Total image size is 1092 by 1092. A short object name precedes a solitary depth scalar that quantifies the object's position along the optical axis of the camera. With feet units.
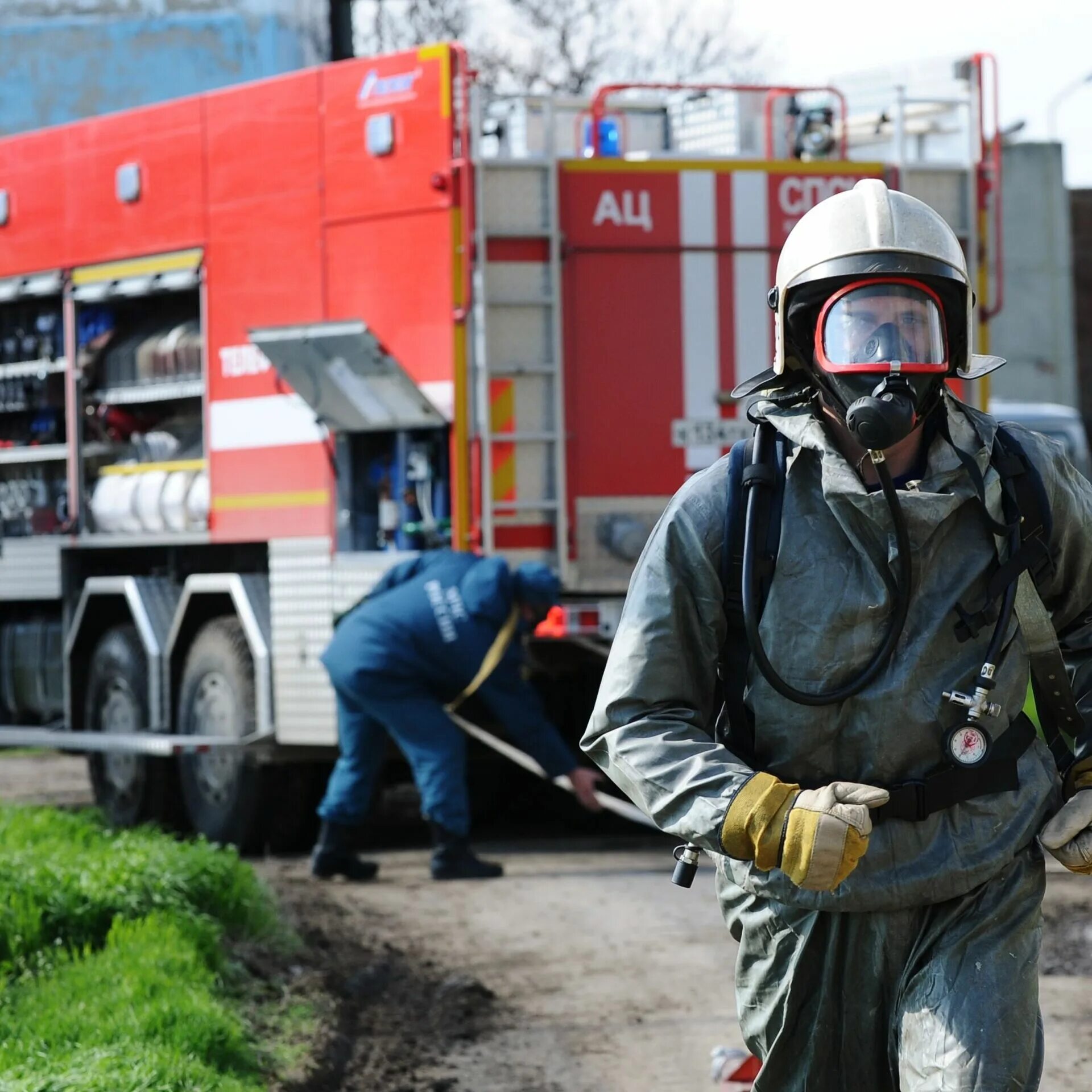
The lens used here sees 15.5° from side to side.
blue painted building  99.90
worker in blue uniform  55.86
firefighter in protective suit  19.50
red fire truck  58.63
